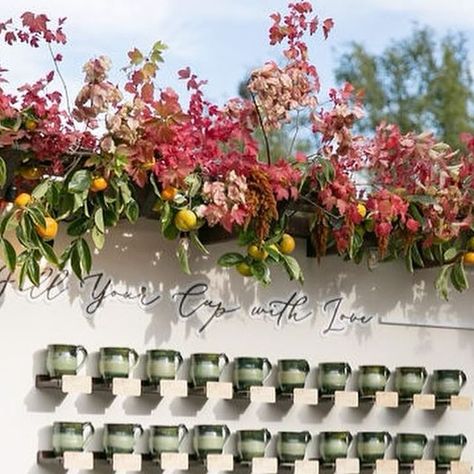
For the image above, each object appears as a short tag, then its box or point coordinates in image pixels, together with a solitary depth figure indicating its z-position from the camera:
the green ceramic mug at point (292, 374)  6.75
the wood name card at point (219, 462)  6.51
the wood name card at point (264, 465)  6.61
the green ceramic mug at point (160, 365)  6.44
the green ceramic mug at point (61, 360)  6.22
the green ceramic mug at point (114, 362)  6.33
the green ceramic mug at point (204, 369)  6.54
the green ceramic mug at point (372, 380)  6.99
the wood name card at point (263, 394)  6.63
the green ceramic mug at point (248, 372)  6.64
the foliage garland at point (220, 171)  5.87
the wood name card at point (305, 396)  6.75
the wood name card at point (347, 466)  6.86
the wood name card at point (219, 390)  6.53
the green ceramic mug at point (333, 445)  6.85
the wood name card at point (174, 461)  6.41
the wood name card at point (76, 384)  6.22
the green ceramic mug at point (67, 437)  6.20
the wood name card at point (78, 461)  6.20
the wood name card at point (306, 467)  6.75
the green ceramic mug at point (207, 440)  6.51
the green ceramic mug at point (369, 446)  6.97
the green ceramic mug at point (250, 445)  6.62
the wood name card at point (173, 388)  6.43
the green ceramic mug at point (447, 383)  7.23
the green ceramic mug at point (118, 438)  6.30
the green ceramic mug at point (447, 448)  7.21
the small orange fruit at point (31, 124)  5.83
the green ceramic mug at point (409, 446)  7.10
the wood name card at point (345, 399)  6.86
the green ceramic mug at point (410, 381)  7.11
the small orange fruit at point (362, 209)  6.52
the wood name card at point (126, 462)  6.29
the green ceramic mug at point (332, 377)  6.86
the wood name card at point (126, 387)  6.32
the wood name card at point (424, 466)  7.13
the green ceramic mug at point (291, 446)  6.72
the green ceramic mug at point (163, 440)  6.43
